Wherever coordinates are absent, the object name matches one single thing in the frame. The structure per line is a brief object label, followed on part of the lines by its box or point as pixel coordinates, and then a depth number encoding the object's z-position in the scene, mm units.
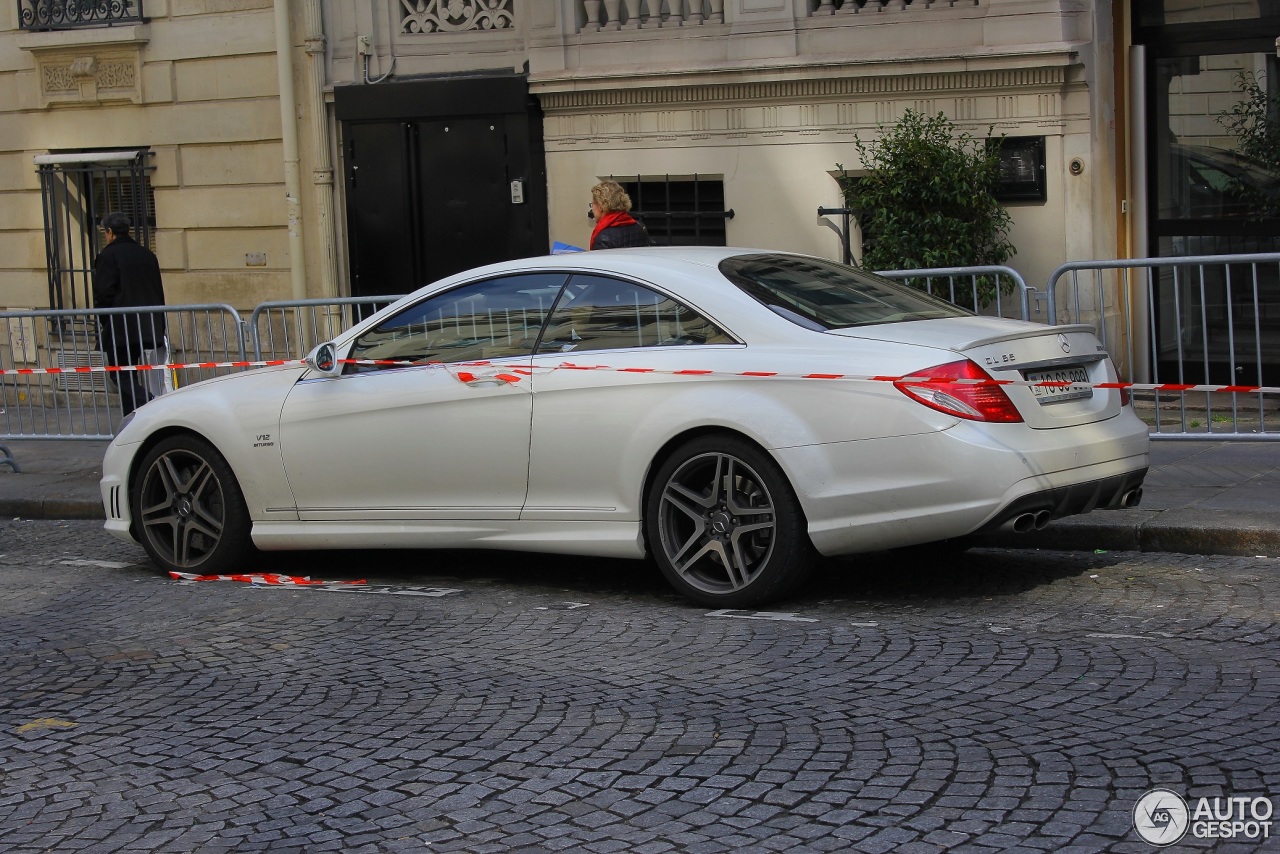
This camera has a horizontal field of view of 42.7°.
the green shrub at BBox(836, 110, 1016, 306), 12781
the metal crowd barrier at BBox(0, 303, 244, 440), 12000
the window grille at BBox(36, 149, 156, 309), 17438
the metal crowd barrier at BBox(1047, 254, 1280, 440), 9109
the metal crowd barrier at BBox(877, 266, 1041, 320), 9641
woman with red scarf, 10322
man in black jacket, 13078
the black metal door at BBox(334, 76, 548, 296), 15297
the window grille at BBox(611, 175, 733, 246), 14641
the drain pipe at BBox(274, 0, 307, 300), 16062
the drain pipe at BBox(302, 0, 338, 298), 16016
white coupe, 6375
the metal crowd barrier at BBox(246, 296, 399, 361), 11594
